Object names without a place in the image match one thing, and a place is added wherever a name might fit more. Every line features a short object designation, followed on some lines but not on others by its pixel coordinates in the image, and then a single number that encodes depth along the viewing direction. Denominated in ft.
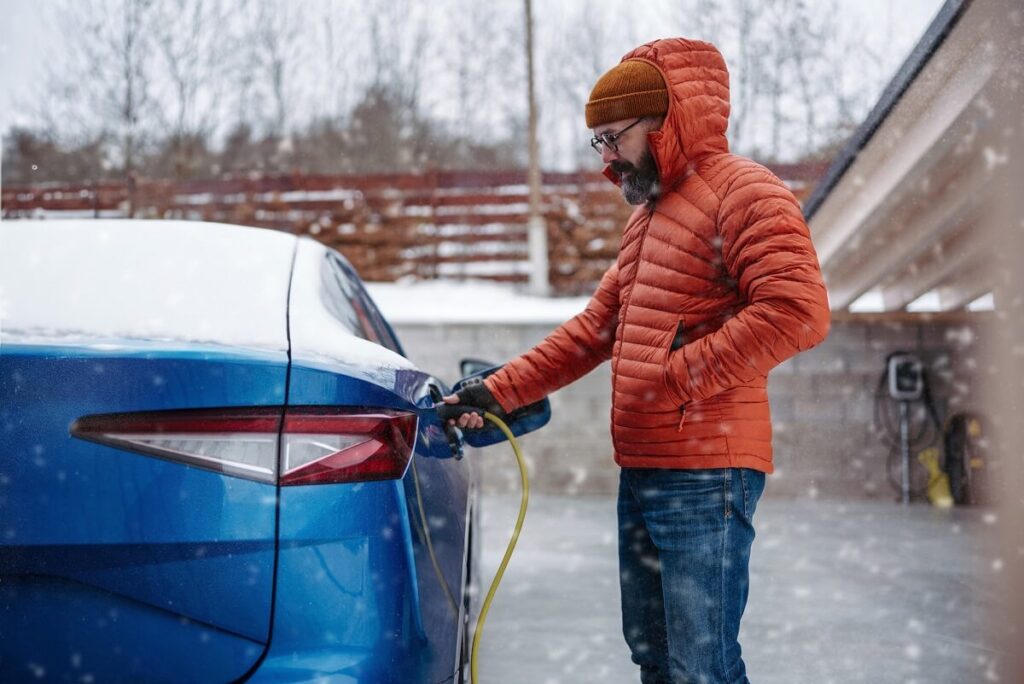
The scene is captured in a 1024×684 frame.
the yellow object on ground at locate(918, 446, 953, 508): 24.54
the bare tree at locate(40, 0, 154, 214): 47.83
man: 5.87
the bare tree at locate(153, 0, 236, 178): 49.83
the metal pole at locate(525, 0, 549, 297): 35.94
